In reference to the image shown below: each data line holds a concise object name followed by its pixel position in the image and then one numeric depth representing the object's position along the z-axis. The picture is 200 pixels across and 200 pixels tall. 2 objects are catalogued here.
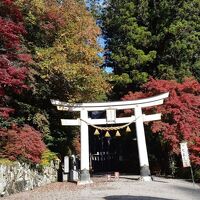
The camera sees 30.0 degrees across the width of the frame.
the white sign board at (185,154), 13.99
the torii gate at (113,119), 18.61
